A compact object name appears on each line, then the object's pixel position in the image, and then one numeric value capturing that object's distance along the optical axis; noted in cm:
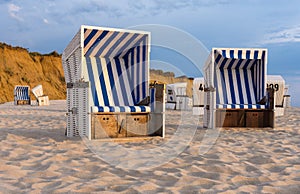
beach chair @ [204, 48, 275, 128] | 736
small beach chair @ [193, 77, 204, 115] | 1202
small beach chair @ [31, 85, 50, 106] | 1748
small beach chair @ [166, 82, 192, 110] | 1522
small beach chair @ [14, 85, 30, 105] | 1805
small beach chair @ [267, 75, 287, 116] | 1205
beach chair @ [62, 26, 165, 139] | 534
